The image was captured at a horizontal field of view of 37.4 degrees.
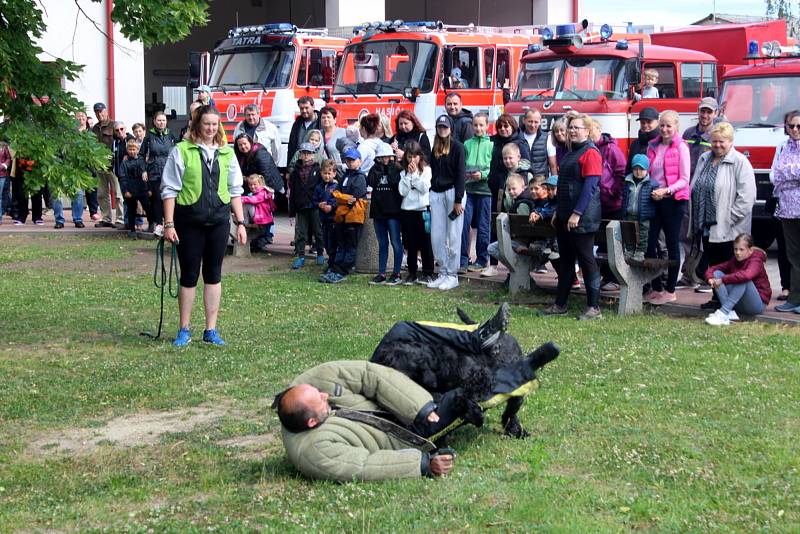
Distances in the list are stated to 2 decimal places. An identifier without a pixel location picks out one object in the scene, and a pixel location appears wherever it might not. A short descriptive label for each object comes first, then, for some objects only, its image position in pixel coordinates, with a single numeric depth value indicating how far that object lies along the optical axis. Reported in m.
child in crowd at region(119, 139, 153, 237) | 19.12
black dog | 6.76
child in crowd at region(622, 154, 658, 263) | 11.87
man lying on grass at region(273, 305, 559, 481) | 6.21
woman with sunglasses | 11.24
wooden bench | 11.40
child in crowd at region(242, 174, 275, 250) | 16.36
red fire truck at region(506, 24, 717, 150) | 18.38
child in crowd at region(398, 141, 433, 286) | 13.44
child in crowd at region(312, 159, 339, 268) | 14.57
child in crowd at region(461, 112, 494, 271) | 14.23
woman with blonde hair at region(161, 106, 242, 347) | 9.90
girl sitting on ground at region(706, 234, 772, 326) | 10.84
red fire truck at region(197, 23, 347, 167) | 22.00
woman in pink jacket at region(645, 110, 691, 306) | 11.90
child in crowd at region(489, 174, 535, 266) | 12.79
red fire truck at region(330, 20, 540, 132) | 20.75
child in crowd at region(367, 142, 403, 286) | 13.72
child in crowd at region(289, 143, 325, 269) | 15.64
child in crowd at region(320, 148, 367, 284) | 14.16
